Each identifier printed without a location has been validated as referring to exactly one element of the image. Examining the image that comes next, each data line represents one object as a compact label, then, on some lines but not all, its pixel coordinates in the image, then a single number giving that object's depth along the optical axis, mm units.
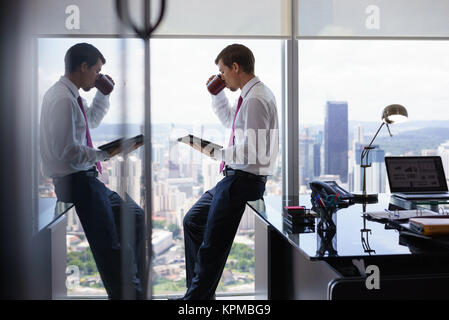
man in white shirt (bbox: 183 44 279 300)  2330
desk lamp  2242
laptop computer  2160
